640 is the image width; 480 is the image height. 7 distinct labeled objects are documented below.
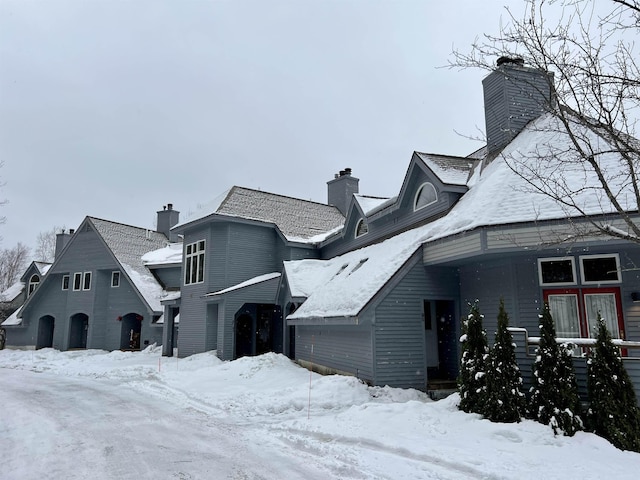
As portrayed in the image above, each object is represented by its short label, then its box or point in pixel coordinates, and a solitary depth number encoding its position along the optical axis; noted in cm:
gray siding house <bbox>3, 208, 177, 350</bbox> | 2780
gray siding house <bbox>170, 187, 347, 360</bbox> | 2014
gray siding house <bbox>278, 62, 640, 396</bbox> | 982
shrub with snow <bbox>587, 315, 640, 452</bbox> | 692
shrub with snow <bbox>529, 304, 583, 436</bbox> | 737
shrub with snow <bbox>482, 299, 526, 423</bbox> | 809
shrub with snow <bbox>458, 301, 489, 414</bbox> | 864
